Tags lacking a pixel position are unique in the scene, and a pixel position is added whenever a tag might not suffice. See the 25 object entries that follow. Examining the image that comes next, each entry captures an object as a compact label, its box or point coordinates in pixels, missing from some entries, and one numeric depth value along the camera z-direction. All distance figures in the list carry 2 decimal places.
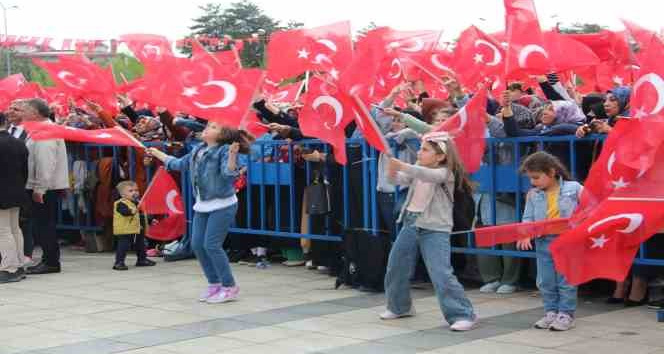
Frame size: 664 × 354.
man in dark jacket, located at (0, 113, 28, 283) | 11.30
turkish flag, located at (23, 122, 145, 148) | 10.78
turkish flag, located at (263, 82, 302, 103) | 14.97
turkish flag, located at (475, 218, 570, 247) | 7.91
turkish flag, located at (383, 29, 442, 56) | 12.93
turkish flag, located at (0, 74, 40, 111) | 16.25
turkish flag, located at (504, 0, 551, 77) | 10.27
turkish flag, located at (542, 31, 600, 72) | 10.60
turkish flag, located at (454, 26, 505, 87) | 11.52
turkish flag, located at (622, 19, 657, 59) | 8.01
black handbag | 11.27
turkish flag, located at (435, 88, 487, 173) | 9.13
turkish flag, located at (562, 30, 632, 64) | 11.99
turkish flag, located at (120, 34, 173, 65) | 13.93
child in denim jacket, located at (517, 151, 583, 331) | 8.18
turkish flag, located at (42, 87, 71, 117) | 16.01
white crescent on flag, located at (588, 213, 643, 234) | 7.11
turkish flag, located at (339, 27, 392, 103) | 10.21
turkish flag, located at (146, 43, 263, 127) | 9.91
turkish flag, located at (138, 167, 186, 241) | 11.86
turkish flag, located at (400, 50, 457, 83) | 12.80
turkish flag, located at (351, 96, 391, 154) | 8.88
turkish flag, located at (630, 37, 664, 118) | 7.27
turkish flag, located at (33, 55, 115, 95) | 14.01
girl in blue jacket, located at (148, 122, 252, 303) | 9.65
